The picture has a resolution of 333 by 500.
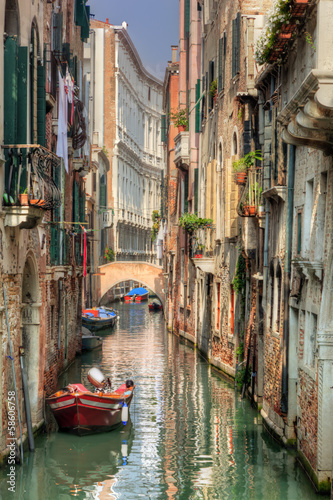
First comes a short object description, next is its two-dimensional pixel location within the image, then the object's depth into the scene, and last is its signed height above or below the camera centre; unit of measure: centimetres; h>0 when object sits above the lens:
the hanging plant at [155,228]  5718 +84
